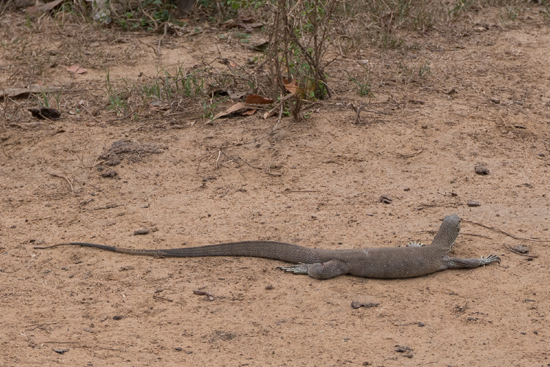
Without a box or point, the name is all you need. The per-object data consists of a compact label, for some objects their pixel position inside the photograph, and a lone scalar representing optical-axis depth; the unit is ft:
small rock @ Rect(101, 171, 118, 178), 34.55
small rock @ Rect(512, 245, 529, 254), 27.02
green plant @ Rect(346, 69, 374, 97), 41.78
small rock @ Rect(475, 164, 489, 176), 33.51
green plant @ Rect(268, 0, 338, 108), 37.45
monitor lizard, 25.80
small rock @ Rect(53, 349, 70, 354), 21.02
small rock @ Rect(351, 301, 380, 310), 23.83
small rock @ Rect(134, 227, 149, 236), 29.58
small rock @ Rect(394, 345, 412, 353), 21.04
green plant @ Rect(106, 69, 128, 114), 41.32
